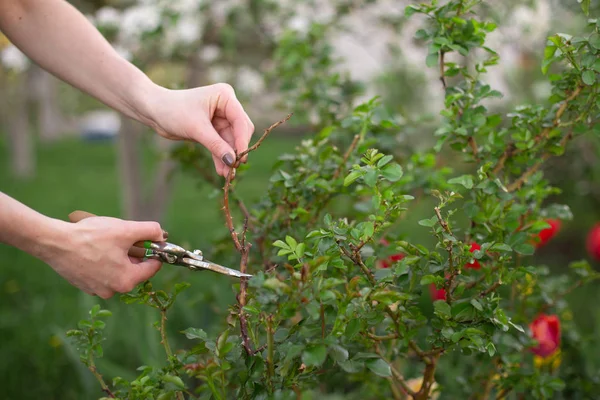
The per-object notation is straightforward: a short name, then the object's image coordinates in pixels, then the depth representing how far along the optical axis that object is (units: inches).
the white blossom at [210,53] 155.4
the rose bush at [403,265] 40.0
